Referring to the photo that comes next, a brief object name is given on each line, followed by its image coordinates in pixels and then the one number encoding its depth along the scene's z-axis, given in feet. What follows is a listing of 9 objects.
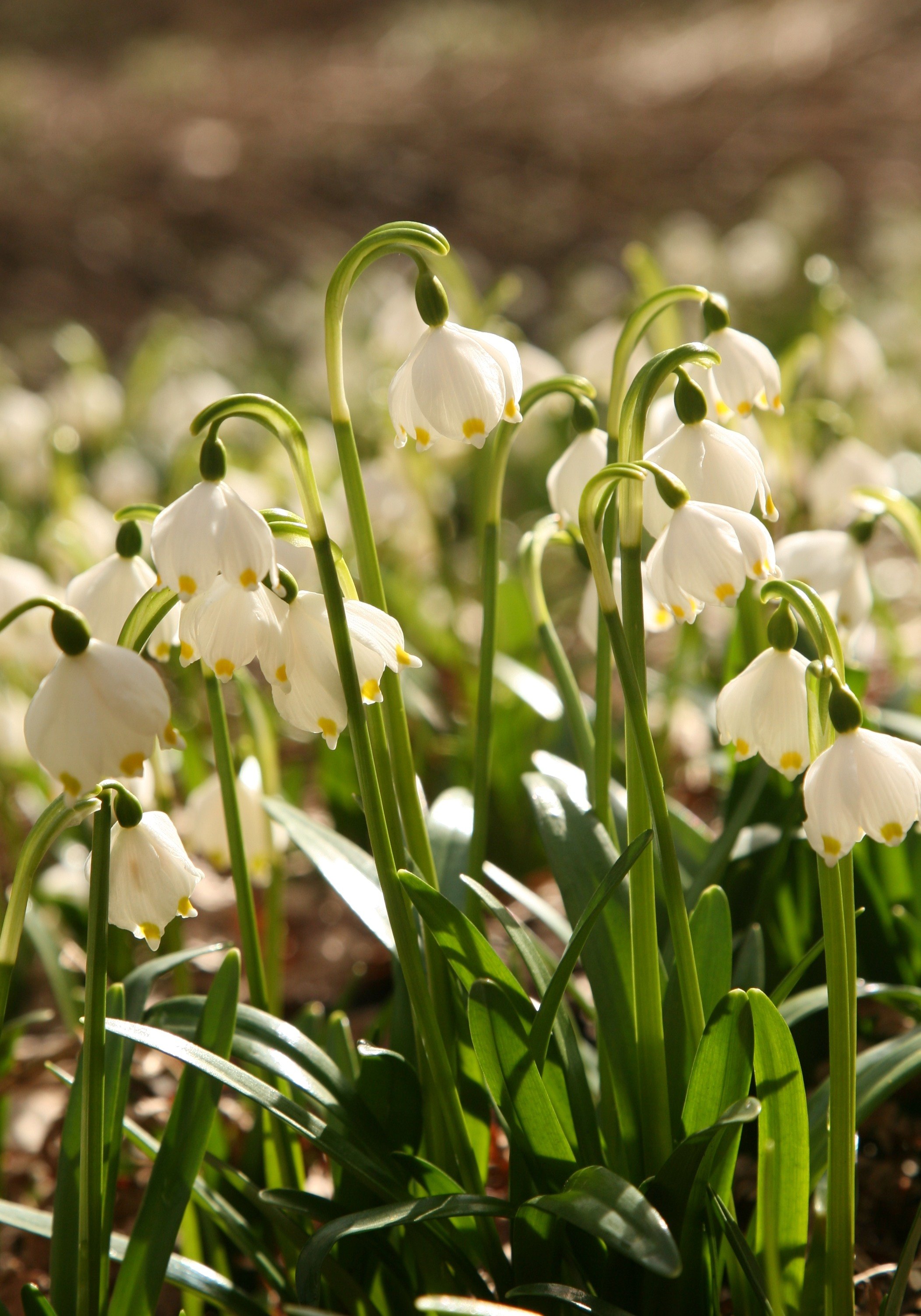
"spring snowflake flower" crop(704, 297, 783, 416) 2.97
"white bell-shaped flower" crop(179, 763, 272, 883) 3.21
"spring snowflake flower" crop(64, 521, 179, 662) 2.98
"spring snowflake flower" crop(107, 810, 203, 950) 2.88
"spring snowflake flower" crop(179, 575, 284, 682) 2.83
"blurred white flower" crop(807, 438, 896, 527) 3.93
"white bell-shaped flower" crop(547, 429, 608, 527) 3.05
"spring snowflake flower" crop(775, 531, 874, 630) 3.23
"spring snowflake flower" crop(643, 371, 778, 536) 2.89
